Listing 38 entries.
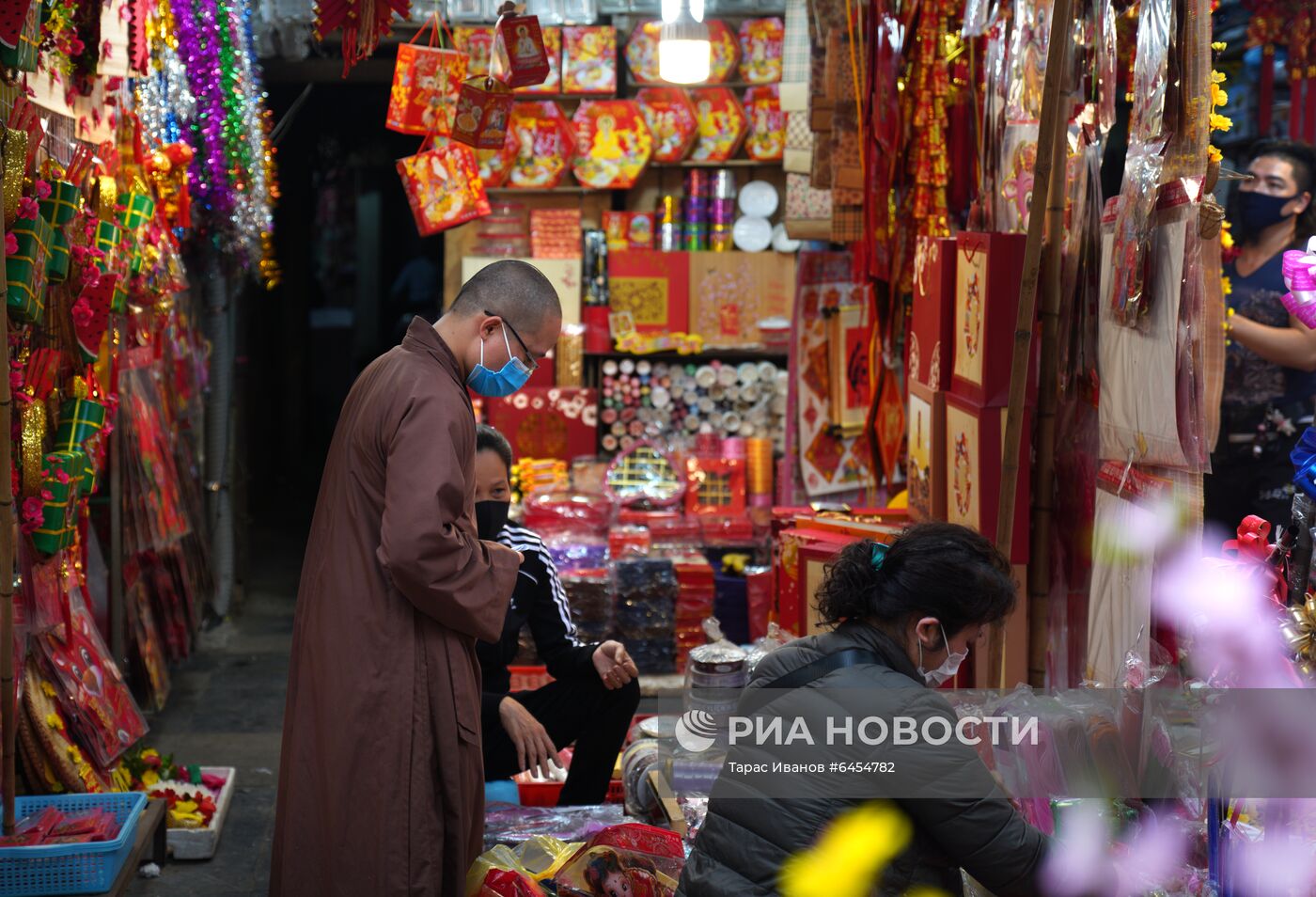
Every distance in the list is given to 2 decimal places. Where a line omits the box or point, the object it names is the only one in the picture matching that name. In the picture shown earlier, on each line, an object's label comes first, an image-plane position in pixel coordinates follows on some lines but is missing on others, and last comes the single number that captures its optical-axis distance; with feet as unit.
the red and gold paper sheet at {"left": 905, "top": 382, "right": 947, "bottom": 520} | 22.08
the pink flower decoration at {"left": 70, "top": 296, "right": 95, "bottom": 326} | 24.63
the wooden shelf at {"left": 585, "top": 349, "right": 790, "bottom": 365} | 47.60
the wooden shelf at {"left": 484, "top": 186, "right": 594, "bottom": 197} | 46.85
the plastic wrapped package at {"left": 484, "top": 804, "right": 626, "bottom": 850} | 22.08
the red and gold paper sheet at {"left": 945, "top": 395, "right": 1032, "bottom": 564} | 19.20
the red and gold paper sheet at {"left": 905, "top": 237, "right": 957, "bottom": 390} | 21.89
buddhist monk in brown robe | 16.78
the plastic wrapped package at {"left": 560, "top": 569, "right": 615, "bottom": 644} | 38.73
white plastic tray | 26.73
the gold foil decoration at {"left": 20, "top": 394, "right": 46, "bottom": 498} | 22.72
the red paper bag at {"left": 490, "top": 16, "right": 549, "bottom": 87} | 31.76
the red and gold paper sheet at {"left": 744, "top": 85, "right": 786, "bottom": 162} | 46.57
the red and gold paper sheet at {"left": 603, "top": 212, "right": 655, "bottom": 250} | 46.96
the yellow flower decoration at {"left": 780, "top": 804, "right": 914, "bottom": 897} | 13.15
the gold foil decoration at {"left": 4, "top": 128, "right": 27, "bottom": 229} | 21.11
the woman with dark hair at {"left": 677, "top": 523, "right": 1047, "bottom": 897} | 12.99
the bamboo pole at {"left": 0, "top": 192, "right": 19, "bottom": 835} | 18.29
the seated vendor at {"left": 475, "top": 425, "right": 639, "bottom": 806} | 24.30
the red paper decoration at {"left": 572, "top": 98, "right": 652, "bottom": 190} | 46.03
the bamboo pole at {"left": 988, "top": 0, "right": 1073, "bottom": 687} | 16.42
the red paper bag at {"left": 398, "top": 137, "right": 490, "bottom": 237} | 37.47
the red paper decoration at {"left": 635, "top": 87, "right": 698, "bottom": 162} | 46.24
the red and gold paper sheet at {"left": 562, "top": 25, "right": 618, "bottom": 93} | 46.50
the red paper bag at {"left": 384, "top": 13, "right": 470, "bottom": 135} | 37.09
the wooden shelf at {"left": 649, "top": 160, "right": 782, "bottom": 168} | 46.93
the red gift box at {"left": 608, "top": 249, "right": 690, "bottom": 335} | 46.19
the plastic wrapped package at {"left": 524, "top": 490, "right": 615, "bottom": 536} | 42.22
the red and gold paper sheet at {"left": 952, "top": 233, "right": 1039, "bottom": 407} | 19.40
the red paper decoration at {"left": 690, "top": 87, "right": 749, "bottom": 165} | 46.62
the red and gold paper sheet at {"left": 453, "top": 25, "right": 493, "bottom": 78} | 45.91
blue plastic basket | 20.30
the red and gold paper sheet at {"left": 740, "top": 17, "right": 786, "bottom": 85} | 46.85
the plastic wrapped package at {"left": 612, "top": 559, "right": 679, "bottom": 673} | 38.96
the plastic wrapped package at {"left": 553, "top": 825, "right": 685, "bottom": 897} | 18.10
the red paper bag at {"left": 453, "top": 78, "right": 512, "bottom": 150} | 32.07
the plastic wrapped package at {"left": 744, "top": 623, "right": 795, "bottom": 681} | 23.85
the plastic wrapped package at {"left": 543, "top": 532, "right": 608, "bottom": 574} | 39.65
